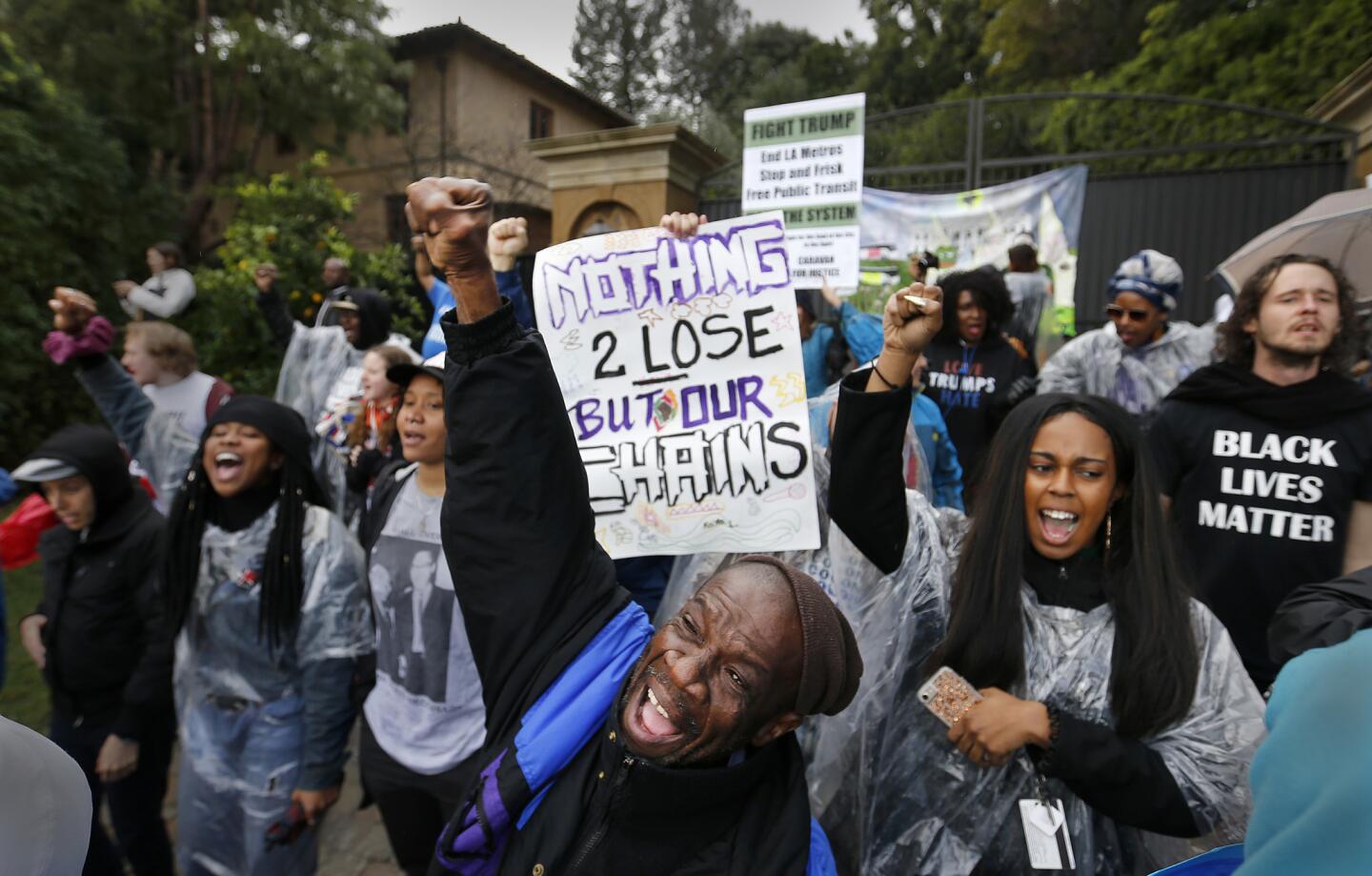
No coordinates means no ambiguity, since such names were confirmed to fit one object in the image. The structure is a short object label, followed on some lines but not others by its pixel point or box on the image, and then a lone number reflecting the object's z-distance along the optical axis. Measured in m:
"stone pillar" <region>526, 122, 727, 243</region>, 6.53
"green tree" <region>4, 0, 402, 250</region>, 11.51
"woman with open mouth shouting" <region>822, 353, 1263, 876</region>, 1.48
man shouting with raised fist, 1.10
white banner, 6.60
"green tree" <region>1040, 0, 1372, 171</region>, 8.42
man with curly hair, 2.16
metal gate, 6.45
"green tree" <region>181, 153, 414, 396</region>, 7.08
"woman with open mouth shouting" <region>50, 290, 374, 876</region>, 2.19
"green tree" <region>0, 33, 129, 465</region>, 8.05
